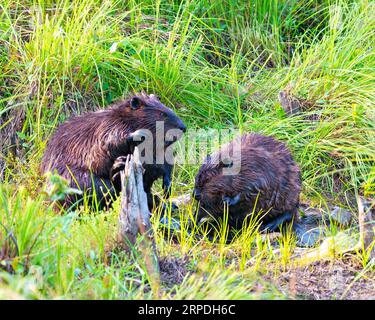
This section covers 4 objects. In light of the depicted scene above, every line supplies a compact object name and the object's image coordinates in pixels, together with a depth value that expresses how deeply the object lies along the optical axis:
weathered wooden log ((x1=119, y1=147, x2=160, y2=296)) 8.71
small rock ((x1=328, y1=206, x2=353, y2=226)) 11.69
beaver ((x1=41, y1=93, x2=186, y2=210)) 11.05
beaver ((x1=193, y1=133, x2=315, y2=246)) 11.37
